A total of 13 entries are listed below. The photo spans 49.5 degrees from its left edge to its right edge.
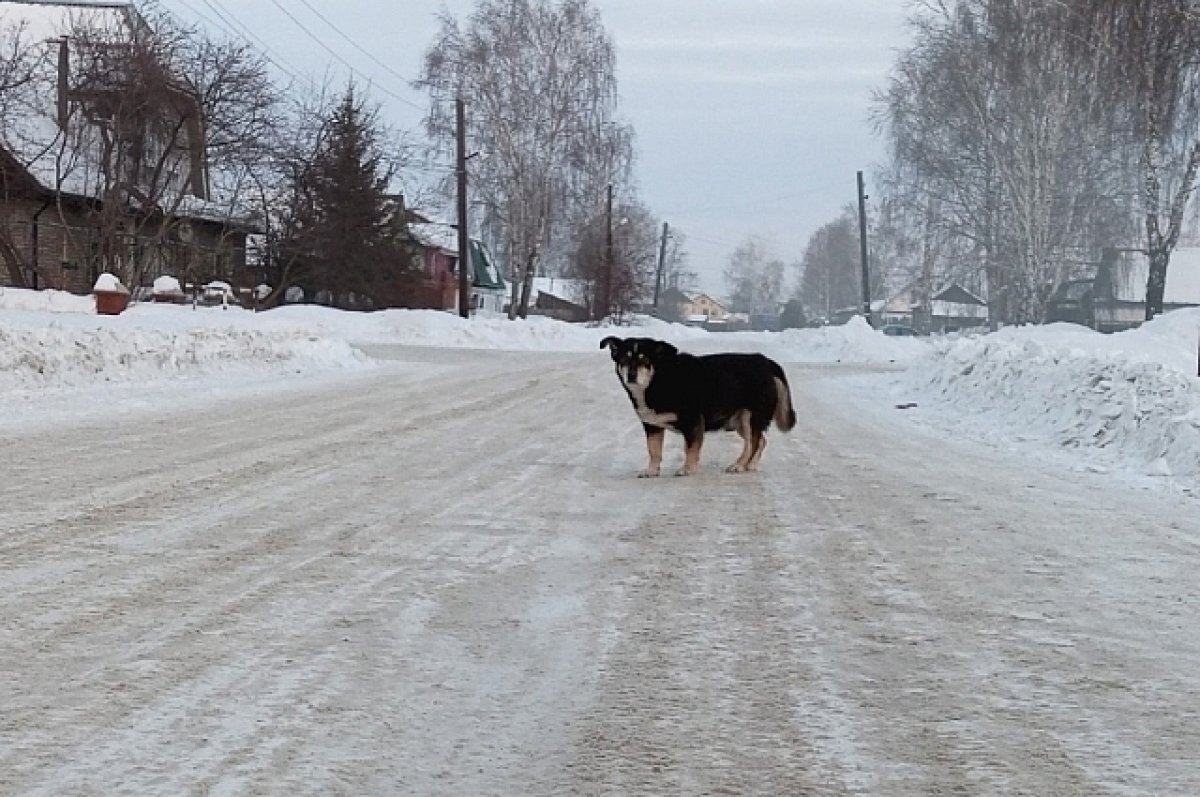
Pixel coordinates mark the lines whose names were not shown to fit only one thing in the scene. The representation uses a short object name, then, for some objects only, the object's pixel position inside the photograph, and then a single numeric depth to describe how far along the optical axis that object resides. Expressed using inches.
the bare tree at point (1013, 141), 1498.5
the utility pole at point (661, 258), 3406.0
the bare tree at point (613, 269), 2517.2
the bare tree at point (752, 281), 7254.9
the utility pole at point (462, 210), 1830.7
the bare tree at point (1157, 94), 1229.7
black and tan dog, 376.5
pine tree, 1893.5
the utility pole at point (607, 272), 2488.9
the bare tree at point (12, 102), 1456.7
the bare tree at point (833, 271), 5369.1
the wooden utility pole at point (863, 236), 2500.5
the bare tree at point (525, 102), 2145.7
